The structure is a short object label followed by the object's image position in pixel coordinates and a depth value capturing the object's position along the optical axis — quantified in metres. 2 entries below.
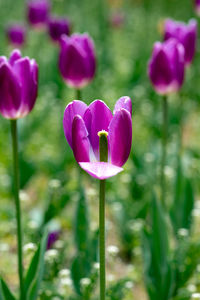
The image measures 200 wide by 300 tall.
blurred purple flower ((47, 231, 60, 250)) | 4.91
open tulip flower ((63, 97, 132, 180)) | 2.38
